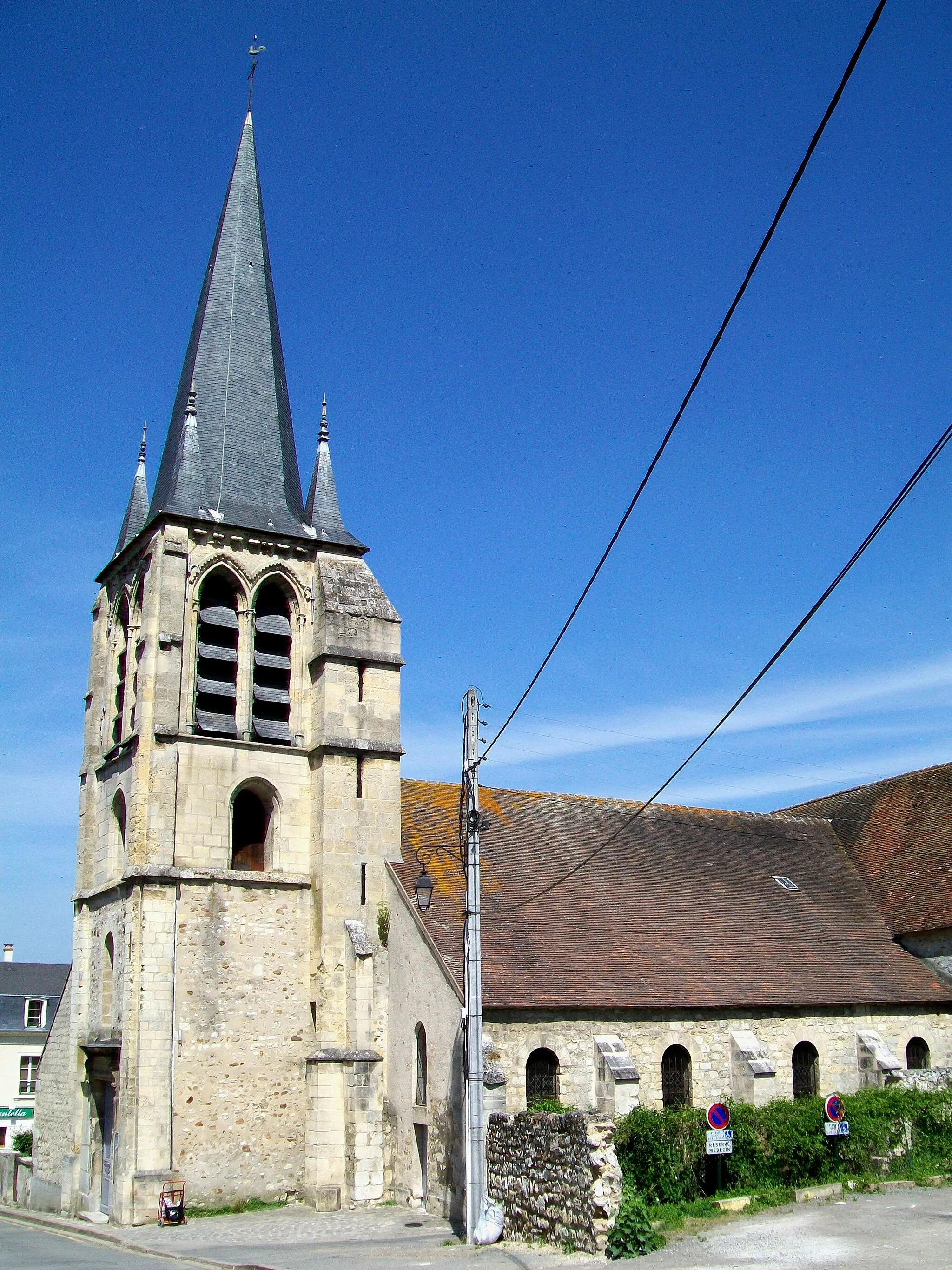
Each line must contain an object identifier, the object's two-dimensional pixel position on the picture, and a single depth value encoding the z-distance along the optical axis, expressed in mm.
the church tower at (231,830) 20750
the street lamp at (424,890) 17547
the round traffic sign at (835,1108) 18281
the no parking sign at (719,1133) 16859
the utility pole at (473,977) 15594
